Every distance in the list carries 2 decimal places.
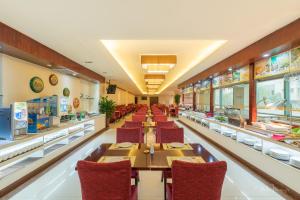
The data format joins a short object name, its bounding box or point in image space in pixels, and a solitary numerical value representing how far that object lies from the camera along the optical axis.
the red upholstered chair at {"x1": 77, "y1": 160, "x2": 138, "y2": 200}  1.10
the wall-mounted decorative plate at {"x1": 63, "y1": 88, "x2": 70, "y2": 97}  4.38
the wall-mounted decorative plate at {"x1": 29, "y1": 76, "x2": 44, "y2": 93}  3.17
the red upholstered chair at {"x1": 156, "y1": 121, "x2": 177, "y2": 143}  3.08
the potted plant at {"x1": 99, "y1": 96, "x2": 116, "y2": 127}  6.06
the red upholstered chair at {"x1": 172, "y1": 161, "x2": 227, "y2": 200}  1.10
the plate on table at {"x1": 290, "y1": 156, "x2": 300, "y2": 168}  1.84
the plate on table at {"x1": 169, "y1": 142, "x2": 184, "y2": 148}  1.89
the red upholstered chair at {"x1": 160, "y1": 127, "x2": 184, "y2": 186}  2.42
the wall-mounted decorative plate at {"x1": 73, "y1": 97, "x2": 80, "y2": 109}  4.97
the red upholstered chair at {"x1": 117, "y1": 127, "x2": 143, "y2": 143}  2.42
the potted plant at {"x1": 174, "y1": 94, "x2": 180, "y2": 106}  10.82
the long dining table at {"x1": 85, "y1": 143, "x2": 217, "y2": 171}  1.42
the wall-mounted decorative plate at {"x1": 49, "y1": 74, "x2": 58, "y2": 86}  3.76
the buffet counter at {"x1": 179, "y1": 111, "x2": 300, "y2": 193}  1.88
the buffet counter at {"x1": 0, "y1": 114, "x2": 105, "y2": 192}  1.93
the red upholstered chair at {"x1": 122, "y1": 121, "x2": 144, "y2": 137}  3.21
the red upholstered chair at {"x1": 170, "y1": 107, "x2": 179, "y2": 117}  10.03
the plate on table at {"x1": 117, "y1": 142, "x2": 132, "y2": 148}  1.90
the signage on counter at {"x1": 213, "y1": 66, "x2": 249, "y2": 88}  3.43
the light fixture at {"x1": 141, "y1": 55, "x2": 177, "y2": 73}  3.98
